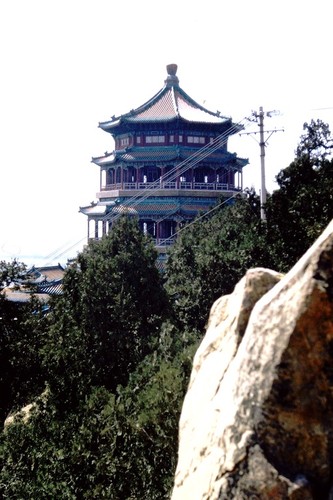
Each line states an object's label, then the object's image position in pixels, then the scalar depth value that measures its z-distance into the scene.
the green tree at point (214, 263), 21.98
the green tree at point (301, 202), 17.84
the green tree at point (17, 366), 17.89
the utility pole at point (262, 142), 23.22
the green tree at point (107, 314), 17.83
